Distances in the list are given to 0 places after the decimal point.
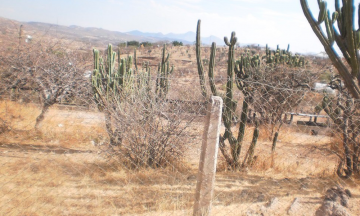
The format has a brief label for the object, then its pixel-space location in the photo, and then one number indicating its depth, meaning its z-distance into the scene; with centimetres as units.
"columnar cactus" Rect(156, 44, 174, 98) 869
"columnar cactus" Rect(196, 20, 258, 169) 542
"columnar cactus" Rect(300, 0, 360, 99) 431
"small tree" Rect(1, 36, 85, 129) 721
